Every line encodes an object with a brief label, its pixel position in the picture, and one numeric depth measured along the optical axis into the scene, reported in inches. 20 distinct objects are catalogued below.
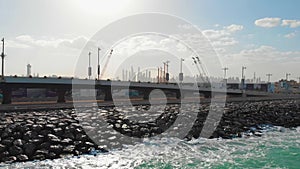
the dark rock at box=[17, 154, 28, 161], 598.5
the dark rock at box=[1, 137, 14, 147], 677.9
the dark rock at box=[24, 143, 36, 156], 632.5
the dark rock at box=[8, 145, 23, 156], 625.6
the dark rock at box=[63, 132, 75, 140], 768.8
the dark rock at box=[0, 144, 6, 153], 636.7
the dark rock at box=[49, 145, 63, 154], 655.1
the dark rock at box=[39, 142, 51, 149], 674.2
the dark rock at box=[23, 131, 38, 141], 740.0
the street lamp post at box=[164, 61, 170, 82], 3343.3
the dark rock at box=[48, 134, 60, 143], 722.4
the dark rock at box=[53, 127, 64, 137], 792.0
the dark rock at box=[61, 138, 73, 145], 719.7
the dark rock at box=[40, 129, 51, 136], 780.5
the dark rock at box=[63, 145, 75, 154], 661.1
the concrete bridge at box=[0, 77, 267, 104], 1782.7
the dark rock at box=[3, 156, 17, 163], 589.3
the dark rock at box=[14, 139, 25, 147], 674.8
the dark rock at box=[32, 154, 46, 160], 612.7
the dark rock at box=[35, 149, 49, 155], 631.8
